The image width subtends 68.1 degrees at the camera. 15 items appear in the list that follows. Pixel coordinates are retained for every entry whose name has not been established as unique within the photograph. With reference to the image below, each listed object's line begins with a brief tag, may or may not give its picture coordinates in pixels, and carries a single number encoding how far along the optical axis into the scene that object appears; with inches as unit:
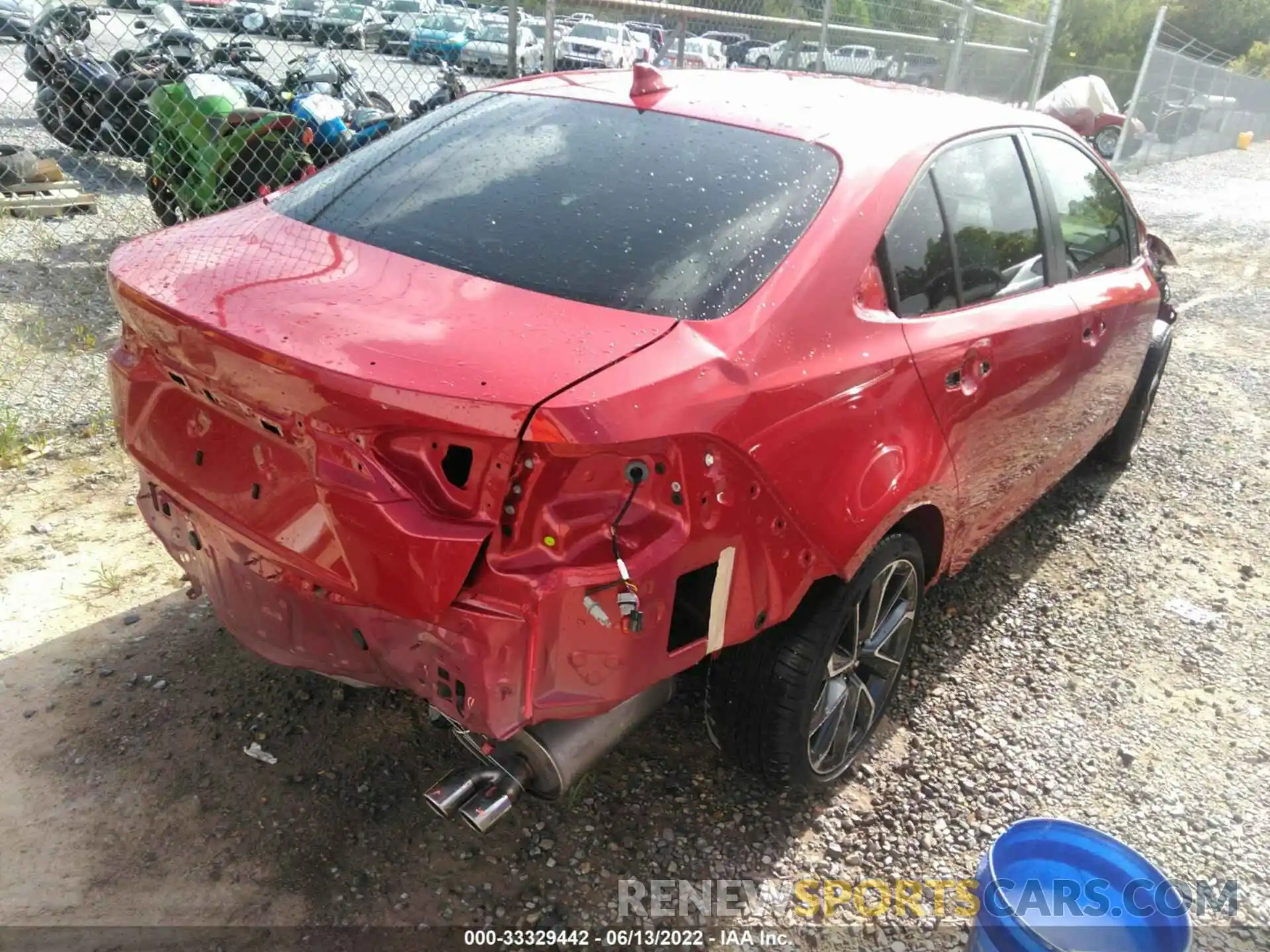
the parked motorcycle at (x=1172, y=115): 704.5
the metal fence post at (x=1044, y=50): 447.2
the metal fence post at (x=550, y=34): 211.2
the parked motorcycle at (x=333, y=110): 260.8
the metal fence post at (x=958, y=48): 369.4
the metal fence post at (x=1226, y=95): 888.3
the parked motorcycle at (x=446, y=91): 281.1
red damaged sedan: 67.4
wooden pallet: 255.9
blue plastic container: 76.8
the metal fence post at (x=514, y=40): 207.6
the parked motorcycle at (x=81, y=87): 290.4
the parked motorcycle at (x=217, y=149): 237.3
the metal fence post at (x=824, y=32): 295.7
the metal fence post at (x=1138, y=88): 621.9
